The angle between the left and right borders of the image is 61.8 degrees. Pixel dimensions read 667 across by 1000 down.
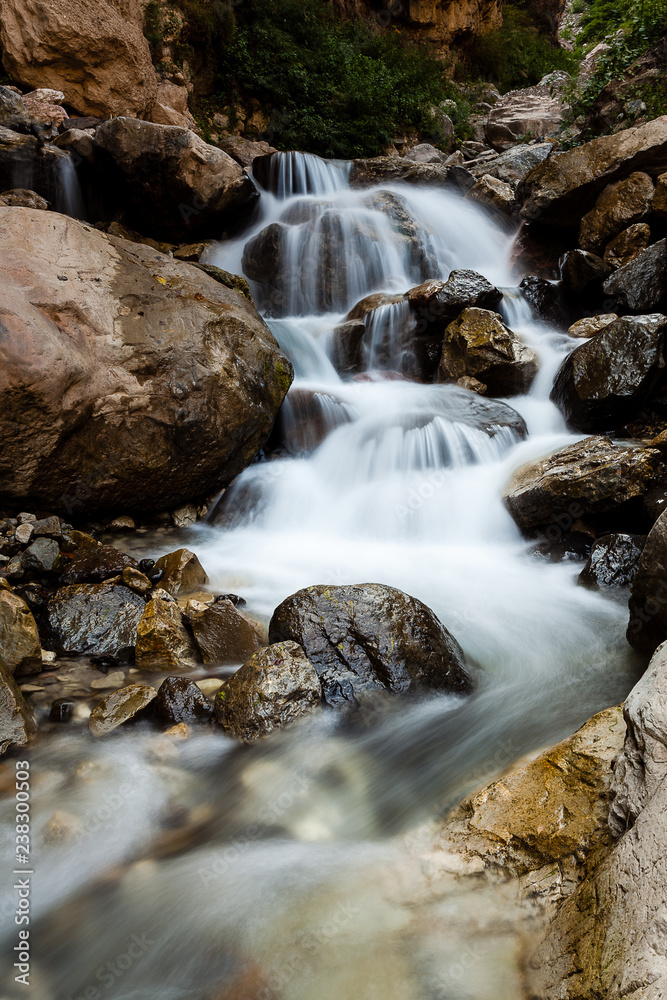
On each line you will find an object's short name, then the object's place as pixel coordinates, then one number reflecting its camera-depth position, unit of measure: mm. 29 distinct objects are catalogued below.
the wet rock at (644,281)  7129
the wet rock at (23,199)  7355
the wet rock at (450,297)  8102
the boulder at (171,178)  8820
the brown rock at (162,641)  3385
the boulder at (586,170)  8820
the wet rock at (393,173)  12578
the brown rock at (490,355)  7398
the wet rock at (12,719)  2621
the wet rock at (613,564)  4391
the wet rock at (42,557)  4051
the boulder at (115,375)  4293
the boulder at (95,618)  3492
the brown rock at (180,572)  4163
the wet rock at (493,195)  11922
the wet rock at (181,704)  2885
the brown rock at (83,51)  10359
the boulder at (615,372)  5855
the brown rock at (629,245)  8539
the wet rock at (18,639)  3146
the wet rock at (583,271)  8312
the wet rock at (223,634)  3479
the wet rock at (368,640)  3102
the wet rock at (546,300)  8867
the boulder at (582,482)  4719
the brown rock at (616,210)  8766
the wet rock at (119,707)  2818
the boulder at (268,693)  2828
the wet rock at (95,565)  4043
